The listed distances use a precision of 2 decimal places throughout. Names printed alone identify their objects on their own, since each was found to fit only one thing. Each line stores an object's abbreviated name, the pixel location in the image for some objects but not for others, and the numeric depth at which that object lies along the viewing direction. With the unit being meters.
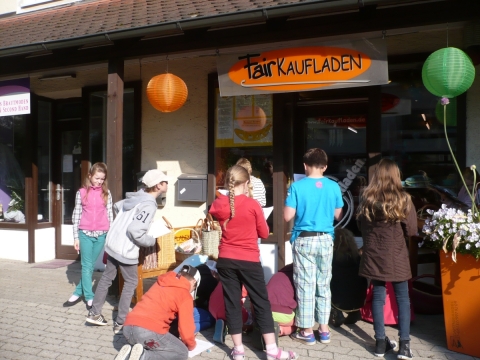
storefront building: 5.01
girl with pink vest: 5.38
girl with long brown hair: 3.89
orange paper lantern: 5.67
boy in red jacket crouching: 3.64
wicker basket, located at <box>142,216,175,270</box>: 5.22
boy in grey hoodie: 4.52
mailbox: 6.59
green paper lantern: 4.23
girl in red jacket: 3.83
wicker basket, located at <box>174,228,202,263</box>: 5.51
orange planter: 3.85
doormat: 7.58
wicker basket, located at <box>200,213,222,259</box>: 5.23
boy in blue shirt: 4.13
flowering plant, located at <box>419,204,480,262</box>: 3.75
